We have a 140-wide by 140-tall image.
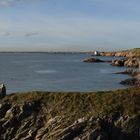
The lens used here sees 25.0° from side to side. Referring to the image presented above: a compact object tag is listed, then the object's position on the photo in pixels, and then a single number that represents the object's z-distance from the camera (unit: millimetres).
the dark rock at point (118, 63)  100321
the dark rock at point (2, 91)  23760
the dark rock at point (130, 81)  51565
